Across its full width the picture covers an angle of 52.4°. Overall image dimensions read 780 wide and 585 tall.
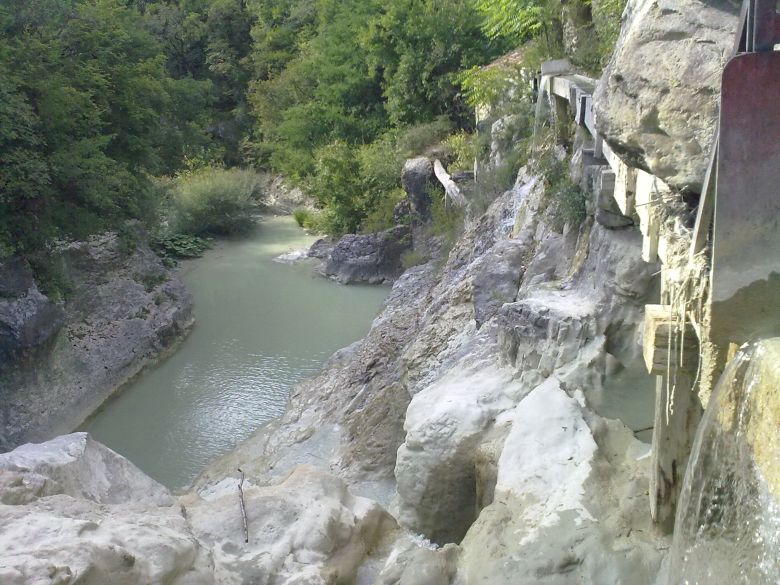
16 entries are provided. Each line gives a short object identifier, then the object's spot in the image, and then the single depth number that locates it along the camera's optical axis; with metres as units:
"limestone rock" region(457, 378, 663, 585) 4.37
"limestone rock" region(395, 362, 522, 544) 5.96
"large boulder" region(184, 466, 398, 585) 4.63
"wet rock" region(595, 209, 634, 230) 6.21
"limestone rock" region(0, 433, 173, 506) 4.96
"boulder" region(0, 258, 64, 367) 10.09
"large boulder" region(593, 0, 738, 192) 3.75
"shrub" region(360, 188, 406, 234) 16.98
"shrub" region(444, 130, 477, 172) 15.48
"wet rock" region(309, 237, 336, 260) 18.20
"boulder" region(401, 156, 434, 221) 15.85
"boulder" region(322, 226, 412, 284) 16.28
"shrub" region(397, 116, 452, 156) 17.58
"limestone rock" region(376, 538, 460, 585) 4.47
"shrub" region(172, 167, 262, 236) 19.73
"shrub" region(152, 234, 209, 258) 18.35
